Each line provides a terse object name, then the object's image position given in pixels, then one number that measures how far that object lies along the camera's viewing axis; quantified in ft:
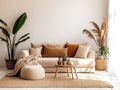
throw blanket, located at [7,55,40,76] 20.40
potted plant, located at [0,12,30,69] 25.36
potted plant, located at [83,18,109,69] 24.77
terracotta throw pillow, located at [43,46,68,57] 24.03
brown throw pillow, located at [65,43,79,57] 24.77
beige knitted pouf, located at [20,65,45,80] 18.57
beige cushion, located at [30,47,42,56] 24.09
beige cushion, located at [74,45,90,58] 23.66
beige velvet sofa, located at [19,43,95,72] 22.36
